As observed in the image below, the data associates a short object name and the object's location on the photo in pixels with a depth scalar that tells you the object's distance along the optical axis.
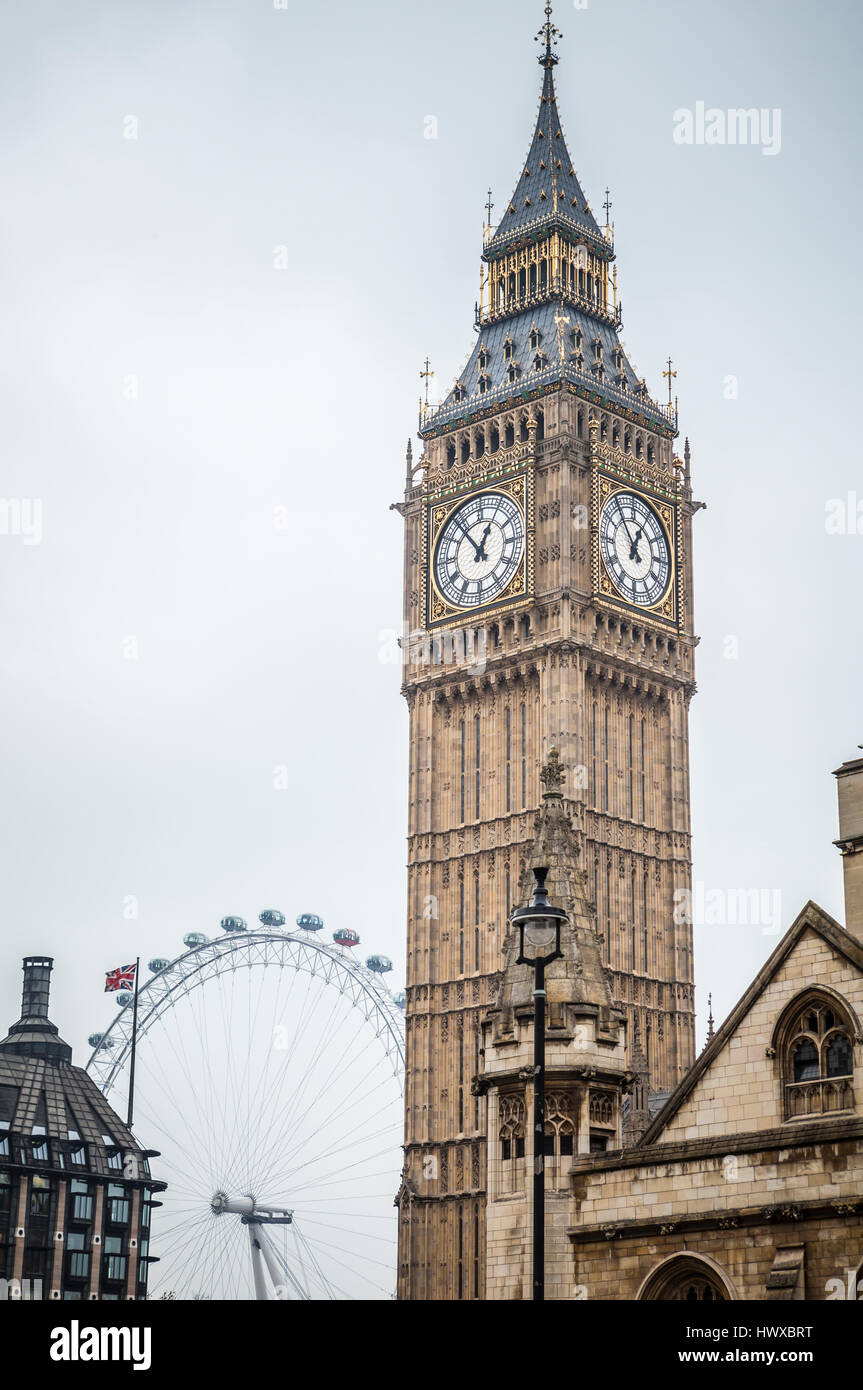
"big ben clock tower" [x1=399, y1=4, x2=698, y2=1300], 104.31
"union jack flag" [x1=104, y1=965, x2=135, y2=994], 121.69
